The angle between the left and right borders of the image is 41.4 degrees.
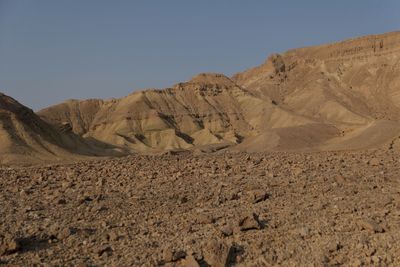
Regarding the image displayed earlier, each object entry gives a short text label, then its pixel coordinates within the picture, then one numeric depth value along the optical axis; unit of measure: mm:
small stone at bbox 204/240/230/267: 7236
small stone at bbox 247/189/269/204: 10557
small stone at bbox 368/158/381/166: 15367
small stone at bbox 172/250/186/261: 7305
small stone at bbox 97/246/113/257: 7458
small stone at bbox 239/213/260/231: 8625
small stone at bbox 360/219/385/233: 8680
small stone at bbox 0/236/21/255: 7367
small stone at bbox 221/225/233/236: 8352
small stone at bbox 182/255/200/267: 7043
